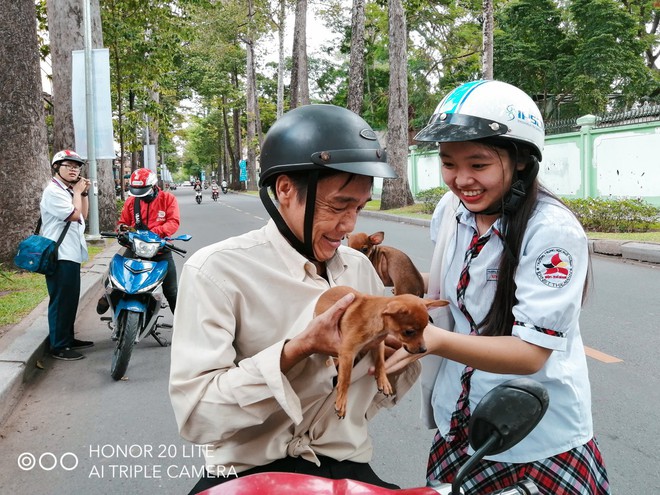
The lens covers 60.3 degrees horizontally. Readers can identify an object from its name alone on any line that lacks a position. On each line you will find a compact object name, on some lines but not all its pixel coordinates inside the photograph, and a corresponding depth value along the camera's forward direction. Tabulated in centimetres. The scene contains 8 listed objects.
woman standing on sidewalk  526
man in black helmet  142
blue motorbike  477
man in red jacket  603
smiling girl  151
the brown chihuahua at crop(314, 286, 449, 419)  140
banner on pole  1112
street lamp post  1109
